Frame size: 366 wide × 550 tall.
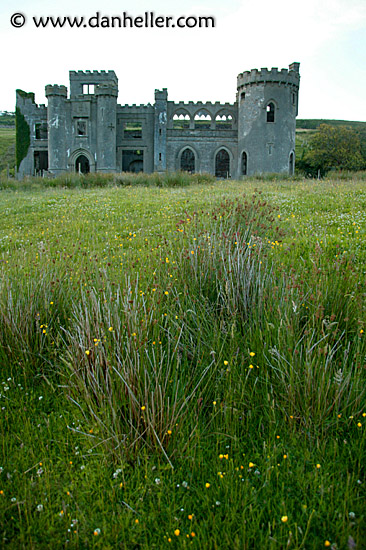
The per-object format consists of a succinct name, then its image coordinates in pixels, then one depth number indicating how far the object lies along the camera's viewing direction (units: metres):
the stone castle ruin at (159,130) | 33.03
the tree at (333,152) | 39.50
